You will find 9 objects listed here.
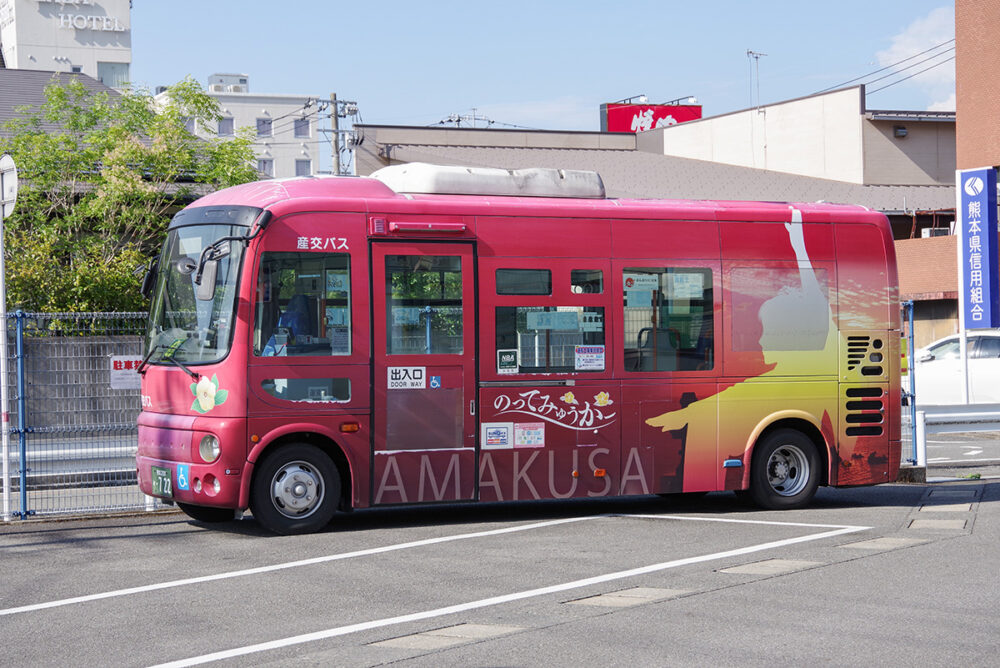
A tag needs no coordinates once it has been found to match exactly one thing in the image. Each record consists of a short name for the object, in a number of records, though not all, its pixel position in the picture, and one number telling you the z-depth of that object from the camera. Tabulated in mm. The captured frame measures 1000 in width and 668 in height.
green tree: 24141
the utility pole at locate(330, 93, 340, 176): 43781
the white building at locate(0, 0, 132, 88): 78625
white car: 23141
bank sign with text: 25375
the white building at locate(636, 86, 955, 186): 43875
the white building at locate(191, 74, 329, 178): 89125
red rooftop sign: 61125
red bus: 10578
